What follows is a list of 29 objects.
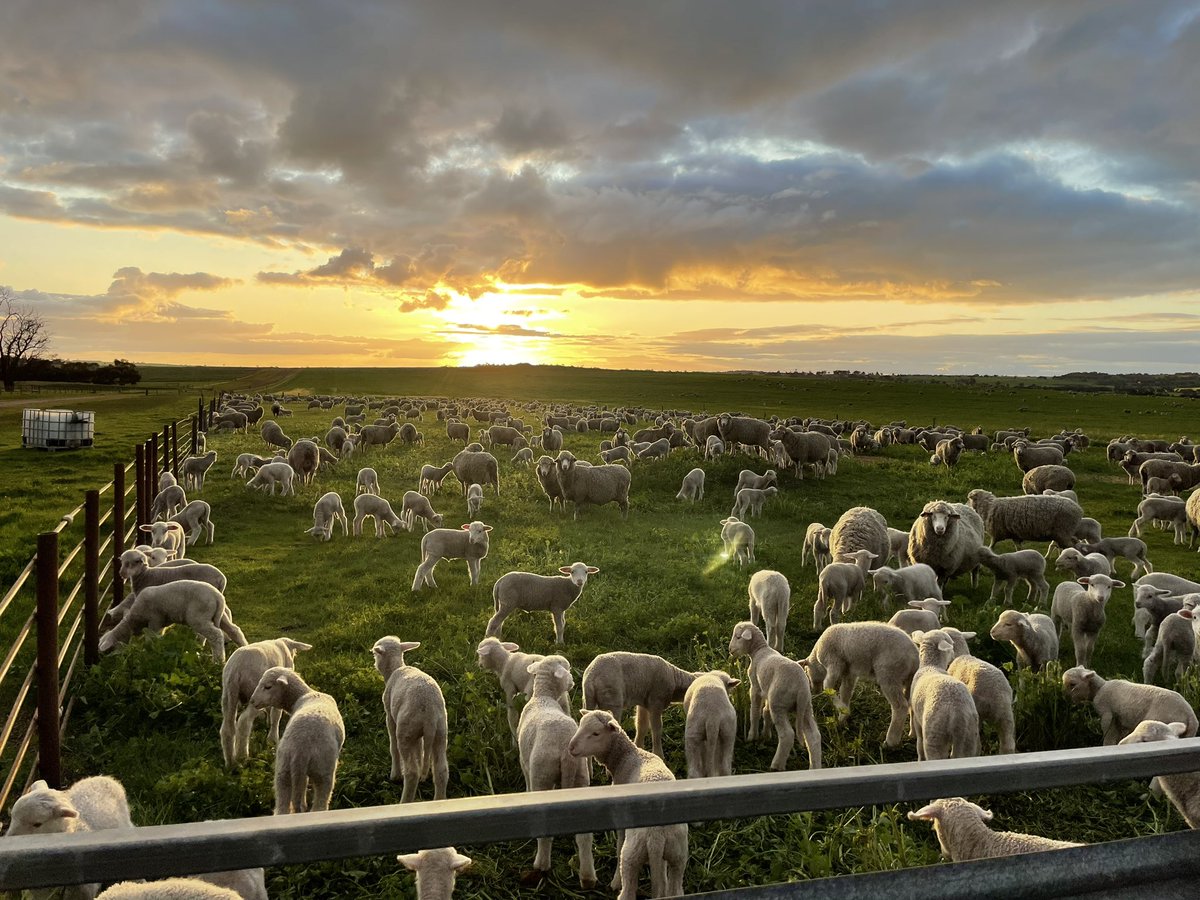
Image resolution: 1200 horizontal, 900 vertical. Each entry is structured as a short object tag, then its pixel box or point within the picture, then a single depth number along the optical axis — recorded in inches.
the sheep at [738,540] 595.5
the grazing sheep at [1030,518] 649.0
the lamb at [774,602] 402.6
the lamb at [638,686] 272.1
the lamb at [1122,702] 261.3
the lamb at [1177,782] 198.5
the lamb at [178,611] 351.9
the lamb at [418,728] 240.7
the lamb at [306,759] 217.0
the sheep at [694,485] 874.8
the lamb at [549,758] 206.8
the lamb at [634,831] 175.2
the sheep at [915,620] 357.7
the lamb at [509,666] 284.2
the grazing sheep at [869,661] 296.7
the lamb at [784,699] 264.4
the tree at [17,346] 3193.9
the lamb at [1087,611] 389.4
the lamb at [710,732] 241.3
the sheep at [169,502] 643.5
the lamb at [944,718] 244.5
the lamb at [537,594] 413.4
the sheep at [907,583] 470.3
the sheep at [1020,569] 522.3
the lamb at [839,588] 437.1
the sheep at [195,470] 851.4
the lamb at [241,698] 266.7
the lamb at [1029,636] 355.6
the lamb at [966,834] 171.5
